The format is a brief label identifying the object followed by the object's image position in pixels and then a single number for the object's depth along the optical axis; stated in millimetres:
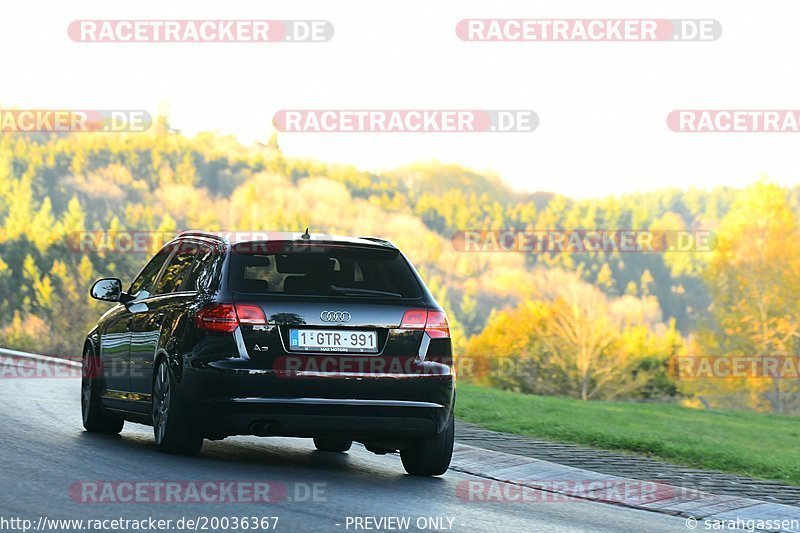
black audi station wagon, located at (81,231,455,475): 18125
